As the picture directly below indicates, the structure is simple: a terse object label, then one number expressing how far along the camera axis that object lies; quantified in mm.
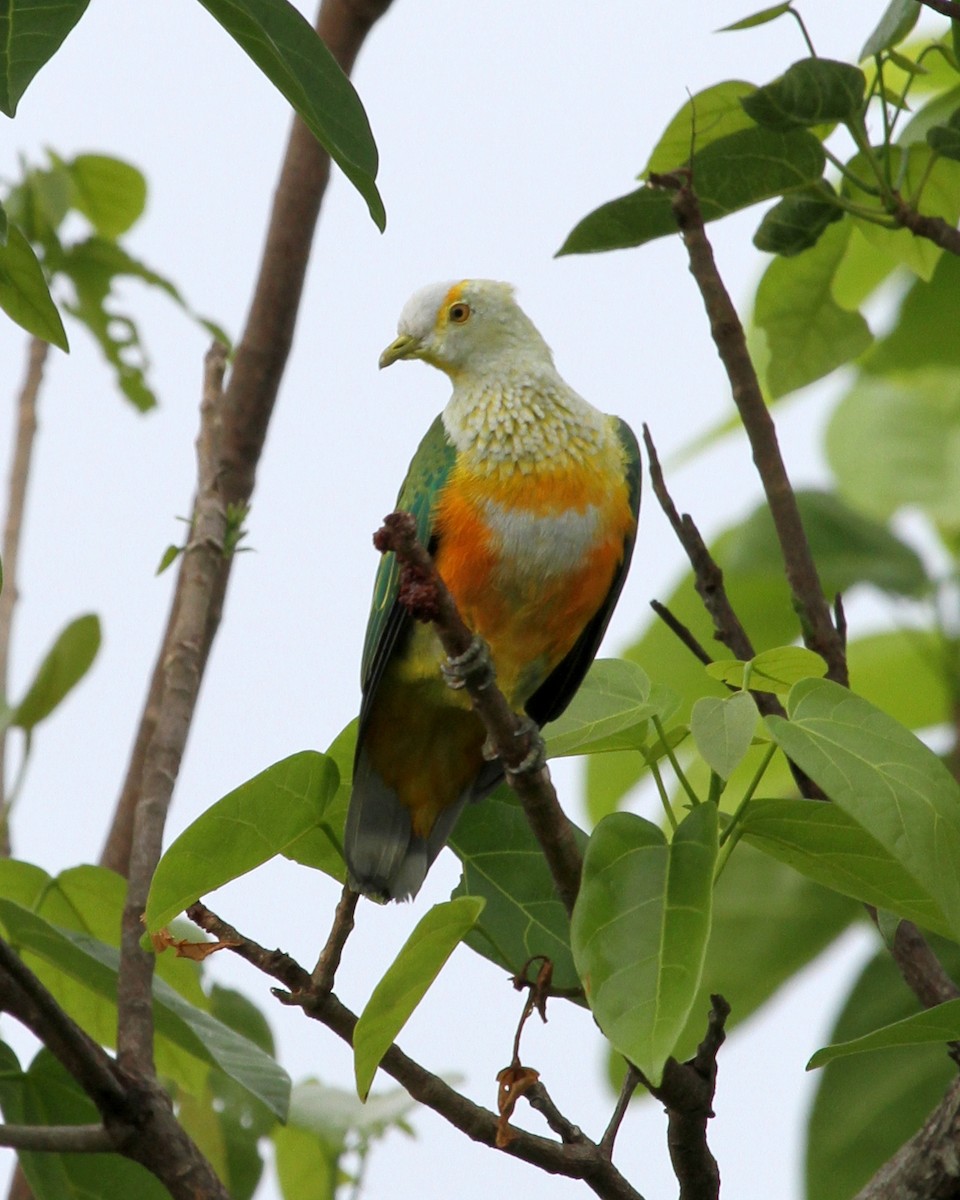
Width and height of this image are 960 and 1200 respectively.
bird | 7413
